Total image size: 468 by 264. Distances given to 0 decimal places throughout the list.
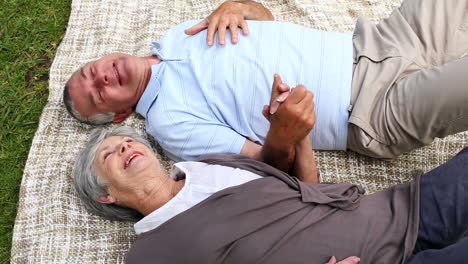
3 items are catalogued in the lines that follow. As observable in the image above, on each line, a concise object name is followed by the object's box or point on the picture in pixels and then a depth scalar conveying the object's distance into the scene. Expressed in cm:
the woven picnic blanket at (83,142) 256
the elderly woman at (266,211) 206
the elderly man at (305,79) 251
